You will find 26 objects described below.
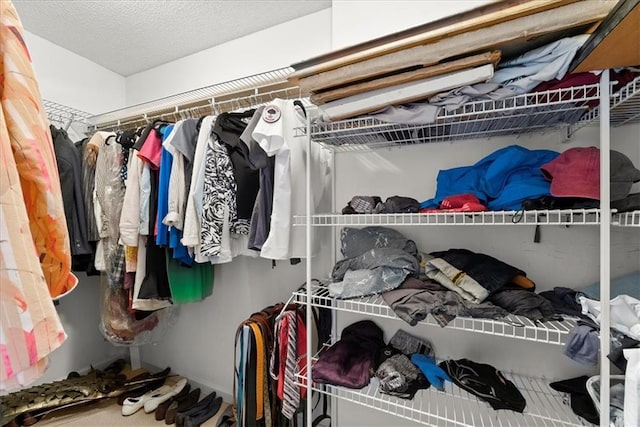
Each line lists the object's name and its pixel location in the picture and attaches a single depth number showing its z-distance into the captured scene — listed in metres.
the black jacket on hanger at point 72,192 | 1.43
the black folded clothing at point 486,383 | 0.81
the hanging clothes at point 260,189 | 1.08
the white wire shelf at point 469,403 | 0.88
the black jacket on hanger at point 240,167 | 1.18
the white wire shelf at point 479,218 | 0.73
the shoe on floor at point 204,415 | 1.46
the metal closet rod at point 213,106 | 1.41
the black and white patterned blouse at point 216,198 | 1.13
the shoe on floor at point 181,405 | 1.50
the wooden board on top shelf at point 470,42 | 0.65
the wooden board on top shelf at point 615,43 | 0.53
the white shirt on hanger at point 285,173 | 1.03
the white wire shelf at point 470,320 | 0.74
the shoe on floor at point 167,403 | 1.53
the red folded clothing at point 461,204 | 0.82
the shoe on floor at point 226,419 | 1.42
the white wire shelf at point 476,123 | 0.76
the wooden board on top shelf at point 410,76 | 0.73
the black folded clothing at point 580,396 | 0.77
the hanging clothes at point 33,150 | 0.46
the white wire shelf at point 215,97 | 1.38
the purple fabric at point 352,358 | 0.97
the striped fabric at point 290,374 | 1.08
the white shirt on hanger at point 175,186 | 1.19
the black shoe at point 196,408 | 1.46
